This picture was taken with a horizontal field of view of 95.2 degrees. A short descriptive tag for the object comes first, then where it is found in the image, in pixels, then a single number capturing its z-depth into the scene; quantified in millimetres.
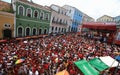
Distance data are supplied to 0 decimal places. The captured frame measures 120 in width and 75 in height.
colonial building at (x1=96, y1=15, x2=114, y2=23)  25472
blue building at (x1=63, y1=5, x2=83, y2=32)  20427
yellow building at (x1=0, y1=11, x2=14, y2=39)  9384
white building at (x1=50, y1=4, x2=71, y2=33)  15461
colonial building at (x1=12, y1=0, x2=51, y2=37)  10596
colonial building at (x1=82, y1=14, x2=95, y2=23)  24935
